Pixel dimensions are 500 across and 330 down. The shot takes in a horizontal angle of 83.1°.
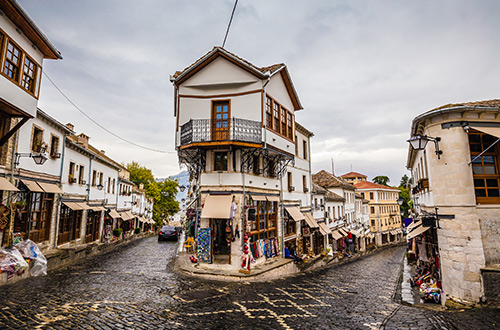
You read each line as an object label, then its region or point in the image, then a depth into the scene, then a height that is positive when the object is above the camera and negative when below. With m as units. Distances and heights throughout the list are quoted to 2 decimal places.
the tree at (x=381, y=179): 79.49 +7.86
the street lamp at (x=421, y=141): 9.29 +2.16
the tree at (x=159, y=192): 49.28 +2.81
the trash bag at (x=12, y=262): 9.66 -1.94
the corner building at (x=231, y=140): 13.39 +3.22
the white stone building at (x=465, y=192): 8.74 +0.48
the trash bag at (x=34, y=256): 11.44 -2.01
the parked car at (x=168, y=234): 26.73 -2.51
